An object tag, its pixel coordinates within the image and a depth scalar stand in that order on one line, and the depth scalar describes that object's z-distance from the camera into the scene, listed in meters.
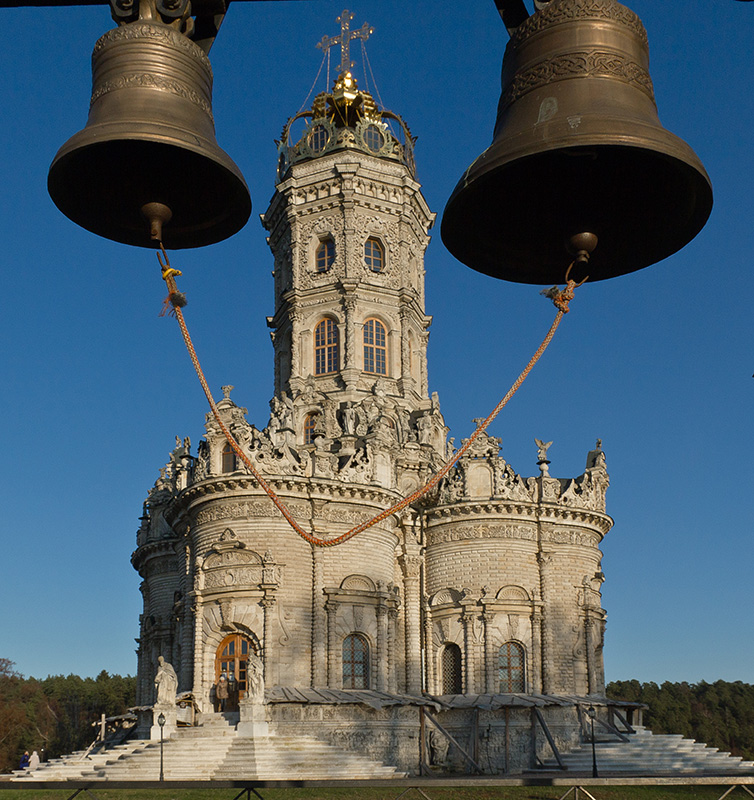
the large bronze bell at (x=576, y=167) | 5.61
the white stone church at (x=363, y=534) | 37.09
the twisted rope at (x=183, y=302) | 6.59
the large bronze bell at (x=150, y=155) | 5.82
